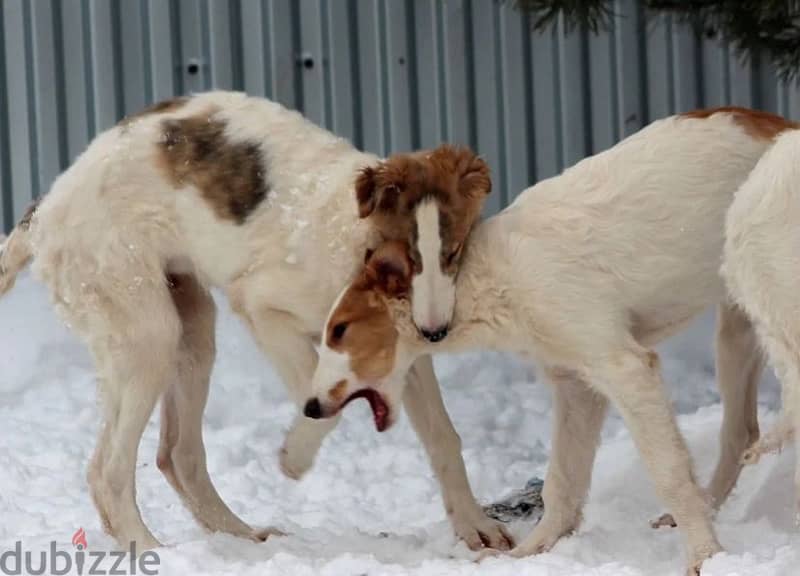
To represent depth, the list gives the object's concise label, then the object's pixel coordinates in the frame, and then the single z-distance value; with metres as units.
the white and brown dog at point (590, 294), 10.59
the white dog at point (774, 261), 9.59
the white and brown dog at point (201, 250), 11.93
